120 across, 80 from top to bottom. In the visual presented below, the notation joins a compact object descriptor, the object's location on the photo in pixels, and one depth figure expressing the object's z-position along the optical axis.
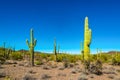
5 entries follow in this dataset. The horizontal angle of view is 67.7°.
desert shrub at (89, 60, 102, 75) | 6.99
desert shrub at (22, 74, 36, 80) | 5.15
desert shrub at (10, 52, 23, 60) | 11.04
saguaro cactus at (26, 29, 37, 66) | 8.33
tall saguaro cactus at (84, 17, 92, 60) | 7.38
